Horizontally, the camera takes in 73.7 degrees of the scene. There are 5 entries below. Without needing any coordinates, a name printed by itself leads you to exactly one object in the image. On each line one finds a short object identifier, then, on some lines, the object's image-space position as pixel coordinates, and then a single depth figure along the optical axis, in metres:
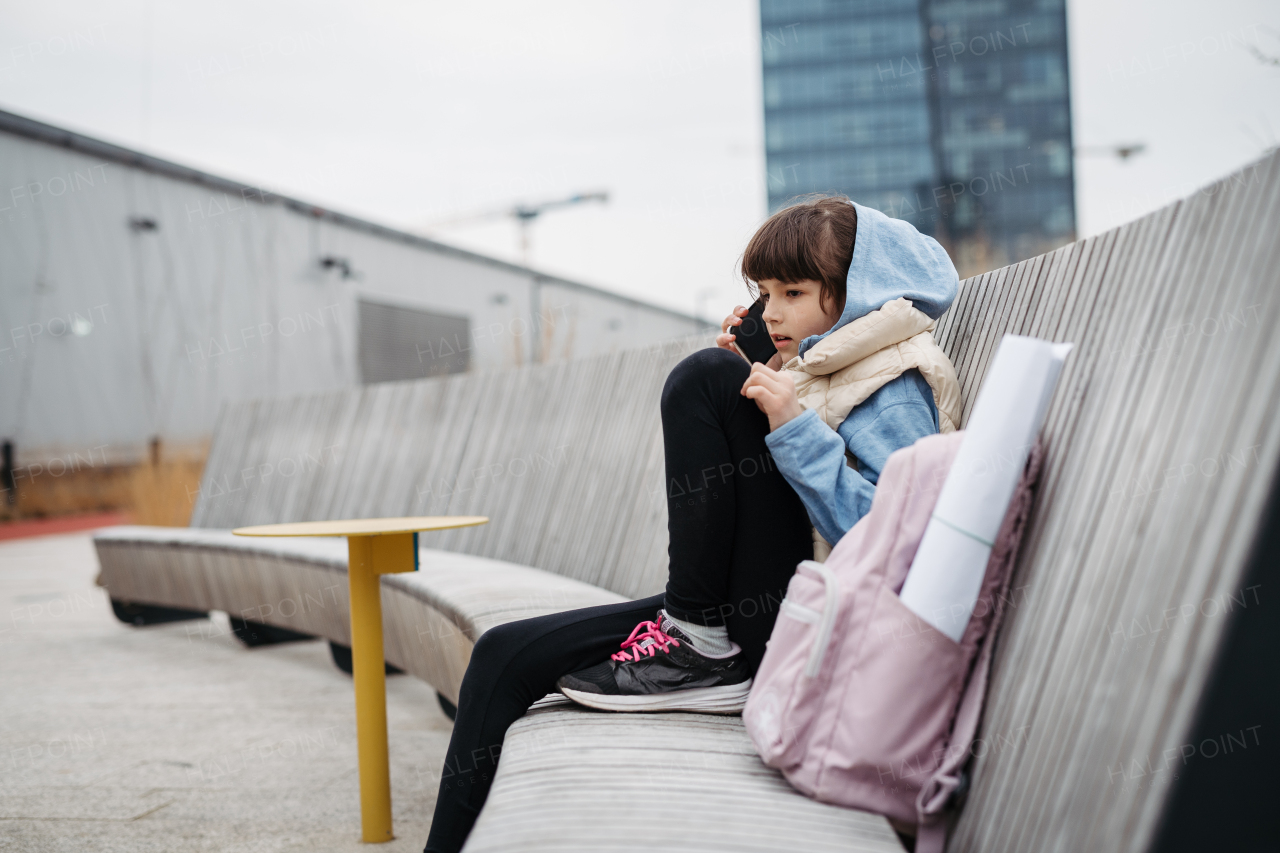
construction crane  44.47
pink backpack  1.13
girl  1.53
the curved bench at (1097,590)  0.78
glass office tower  44.28
